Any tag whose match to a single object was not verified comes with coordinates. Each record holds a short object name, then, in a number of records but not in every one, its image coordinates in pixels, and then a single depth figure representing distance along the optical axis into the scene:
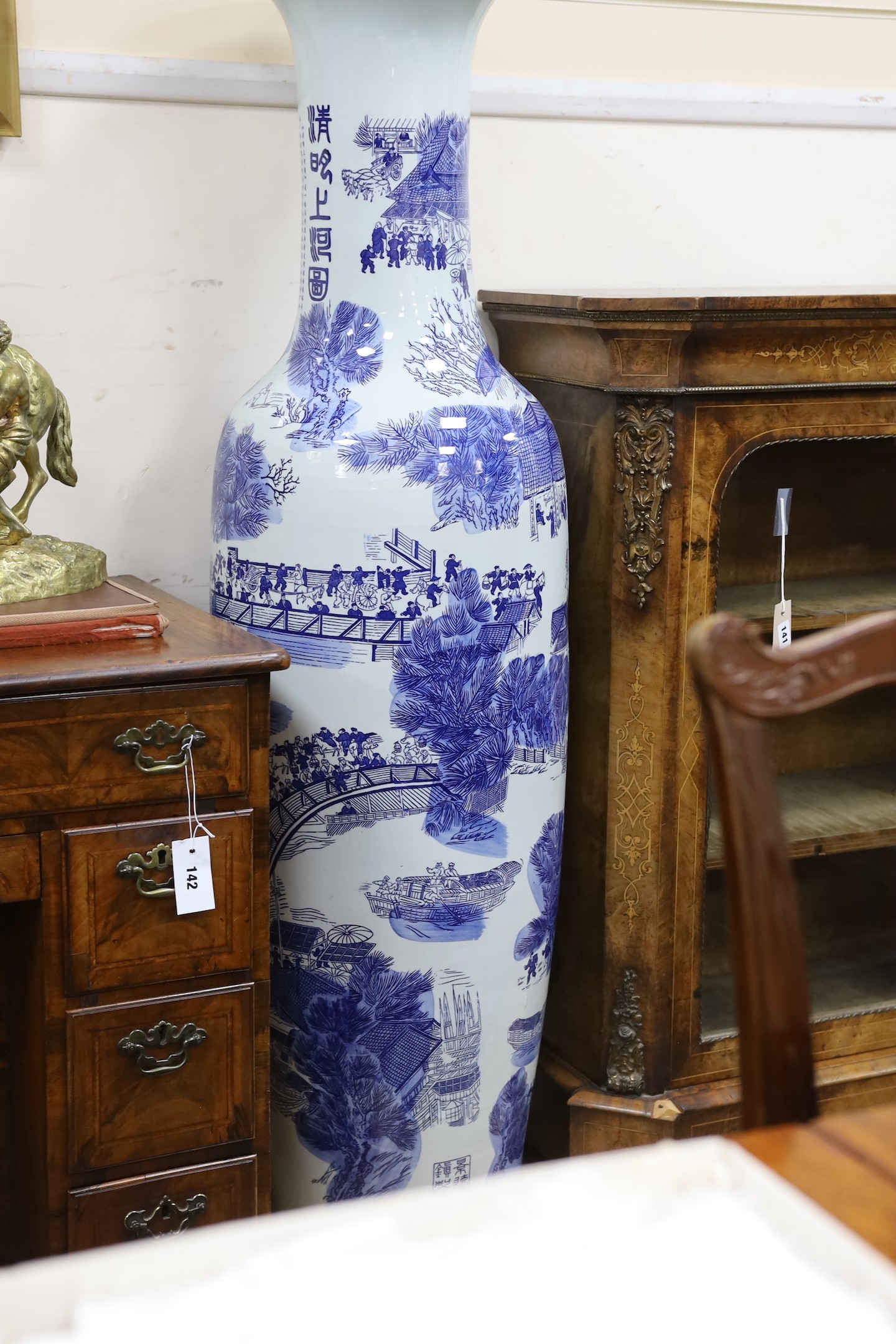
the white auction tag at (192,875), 1.44
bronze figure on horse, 1.53
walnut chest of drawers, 1.39
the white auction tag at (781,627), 1.91
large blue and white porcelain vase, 1.61
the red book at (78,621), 1.44
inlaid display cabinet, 1.78
